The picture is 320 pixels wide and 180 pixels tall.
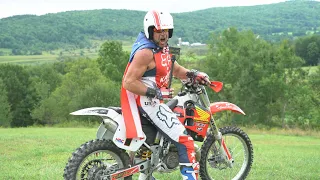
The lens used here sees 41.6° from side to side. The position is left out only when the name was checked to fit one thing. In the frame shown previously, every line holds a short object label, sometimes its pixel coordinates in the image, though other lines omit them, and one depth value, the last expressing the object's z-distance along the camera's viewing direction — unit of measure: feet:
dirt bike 18.19
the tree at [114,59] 218.59
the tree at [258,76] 172.55
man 17.90
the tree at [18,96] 189.57
